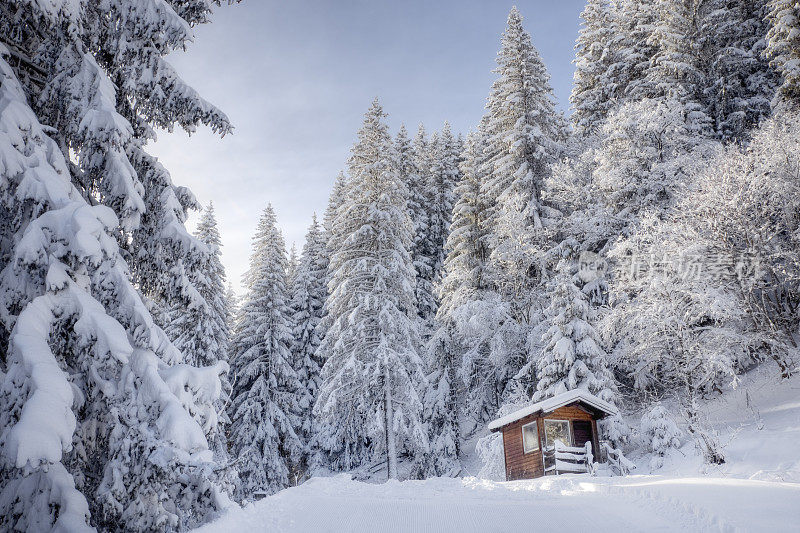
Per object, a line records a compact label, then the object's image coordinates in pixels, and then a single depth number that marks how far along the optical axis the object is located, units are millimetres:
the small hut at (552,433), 16547
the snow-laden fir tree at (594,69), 28141
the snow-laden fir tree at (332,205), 32966
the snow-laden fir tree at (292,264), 35781
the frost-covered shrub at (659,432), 15628
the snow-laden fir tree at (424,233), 29578
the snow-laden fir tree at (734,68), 25000
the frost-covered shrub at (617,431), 17672
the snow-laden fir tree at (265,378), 24875
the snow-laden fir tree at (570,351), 18422
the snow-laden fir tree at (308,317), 28703
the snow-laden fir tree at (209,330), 20391
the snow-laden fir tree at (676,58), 24438
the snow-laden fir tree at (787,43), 19469
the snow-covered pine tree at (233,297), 46572
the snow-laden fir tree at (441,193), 31891
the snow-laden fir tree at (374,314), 20062
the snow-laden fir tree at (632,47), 27328
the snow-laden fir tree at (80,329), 4297
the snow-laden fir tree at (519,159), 22844
